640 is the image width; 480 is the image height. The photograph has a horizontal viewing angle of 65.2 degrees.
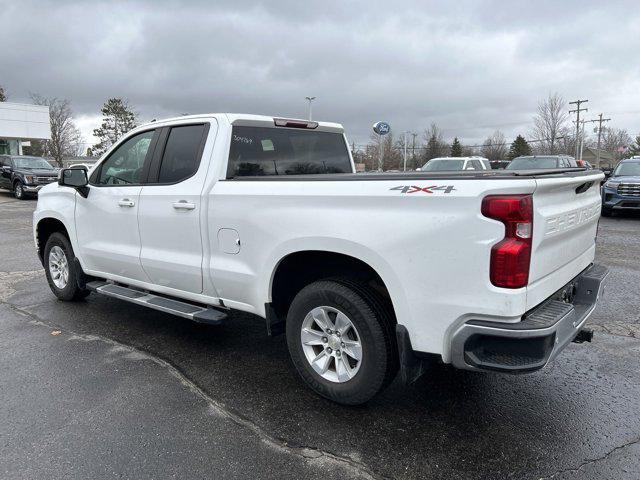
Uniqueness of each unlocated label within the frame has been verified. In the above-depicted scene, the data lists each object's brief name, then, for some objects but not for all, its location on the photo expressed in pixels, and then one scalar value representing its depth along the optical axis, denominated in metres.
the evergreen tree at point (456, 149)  78.62
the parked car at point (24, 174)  20.67
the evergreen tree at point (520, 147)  70.80
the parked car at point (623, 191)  13.62
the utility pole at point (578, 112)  55.53
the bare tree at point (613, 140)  88.62
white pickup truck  2.62
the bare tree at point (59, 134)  62.22
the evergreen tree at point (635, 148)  83.06
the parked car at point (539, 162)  16.31
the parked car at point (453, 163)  17.66
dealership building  37.25
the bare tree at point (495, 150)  73.57
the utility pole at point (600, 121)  79.31
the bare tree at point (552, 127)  52.38
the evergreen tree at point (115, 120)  71.06
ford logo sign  21.21
